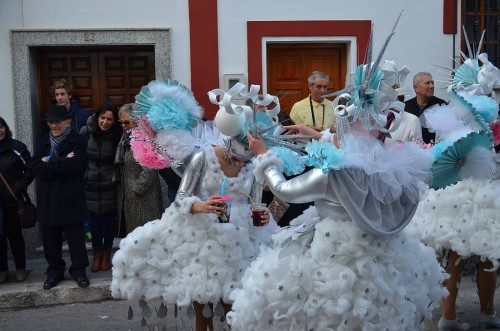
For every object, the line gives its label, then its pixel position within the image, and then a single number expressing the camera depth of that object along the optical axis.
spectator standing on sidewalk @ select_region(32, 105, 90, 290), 6.37
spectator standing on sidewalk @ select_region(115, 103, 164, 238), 6.87
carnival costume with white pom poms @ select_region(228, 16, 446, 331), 3.29
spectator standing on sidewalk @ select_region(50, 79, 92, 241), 7.57
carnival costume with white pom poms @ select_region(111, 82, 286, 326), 4.24
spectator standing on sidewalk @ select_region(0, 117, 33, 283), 6.78
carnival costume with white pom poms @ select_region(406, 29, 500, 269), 4.79
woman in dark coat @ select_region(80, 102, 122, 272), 6.91
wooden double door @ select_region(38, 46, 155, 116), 8.56
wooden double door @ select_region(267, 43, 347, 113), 8.74
